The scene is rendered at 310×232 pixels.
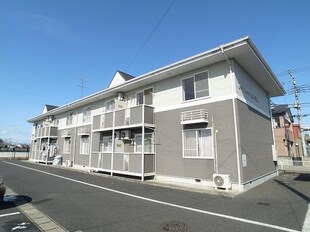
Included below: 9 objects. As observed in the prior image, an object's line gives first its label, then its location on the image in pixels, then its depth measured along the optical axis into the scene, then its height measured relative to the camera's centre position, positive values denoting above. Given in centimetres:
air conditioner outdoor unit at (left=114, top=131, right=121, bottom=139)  1598 +121
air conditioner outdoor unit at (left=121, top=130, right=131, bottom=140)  1510 +111
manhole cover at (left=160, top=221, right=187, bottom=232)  513 -185
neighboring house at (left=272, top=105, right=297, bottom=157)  2644 +219
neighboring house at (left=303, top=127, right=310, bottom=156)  4827 +224
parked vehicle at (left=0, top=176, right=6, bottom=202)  708 -127
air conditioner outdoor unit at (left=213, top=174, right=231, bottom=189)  971 -140
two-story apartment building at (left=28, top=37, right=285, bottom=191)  1042 +167
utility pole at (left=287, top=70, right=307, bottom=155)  2641 +512
